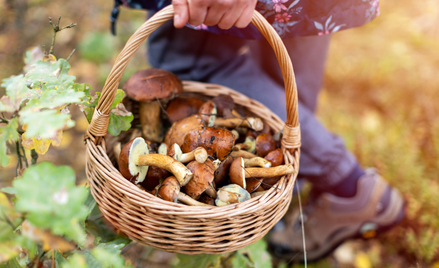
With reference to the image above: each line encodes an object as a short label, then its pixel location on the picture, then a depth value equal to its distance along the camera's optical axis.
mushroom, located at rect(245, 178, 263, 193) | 0.82
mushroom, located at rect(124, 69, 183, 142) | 0.86
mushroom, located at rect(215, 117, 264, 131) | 0.89
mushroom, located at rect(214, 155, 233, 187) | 0.82
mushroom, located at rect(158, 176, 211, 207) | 0.77
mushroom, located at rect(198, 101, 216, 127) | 0.88
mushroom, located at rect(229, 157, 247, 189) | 0.80
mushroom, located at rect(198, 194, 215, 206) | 0.81
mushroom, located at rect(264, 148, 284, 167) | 0.84
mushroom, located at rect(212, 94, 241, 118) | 0.90
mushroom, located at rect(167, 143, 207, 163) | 0.81
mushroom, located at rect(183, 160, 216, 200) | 0.78
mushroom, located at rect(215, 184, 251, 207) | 0.78
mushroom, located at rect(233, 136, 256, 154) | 0.88
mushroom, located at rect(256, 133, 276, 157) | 0.86
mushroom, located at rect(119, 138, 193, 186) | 0.78
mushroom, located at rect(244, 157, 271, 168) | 0.82
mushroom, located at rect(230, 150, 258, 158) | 0.86
